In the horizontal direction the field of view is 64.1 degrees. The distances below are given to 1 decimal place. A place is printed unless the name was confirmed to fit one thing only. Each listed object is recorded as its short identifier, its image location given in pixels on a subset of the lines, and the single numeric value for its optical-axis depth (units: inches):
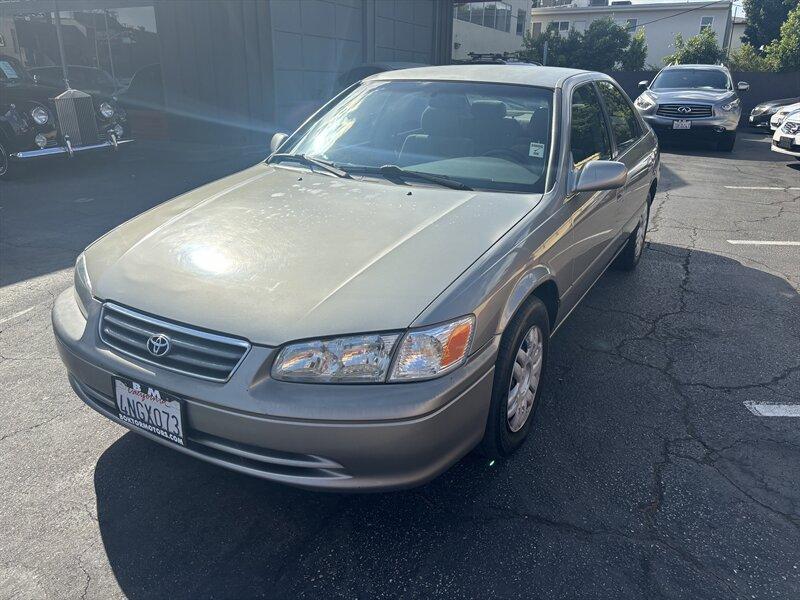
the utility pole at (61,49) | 412.6
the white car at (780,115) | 438.7
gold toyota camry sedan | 81.6
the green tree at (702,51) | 1118.4
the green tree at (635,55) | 1315.2
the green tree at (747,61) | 948.0
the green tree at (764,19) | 1256.2
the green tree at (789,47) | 859.4
